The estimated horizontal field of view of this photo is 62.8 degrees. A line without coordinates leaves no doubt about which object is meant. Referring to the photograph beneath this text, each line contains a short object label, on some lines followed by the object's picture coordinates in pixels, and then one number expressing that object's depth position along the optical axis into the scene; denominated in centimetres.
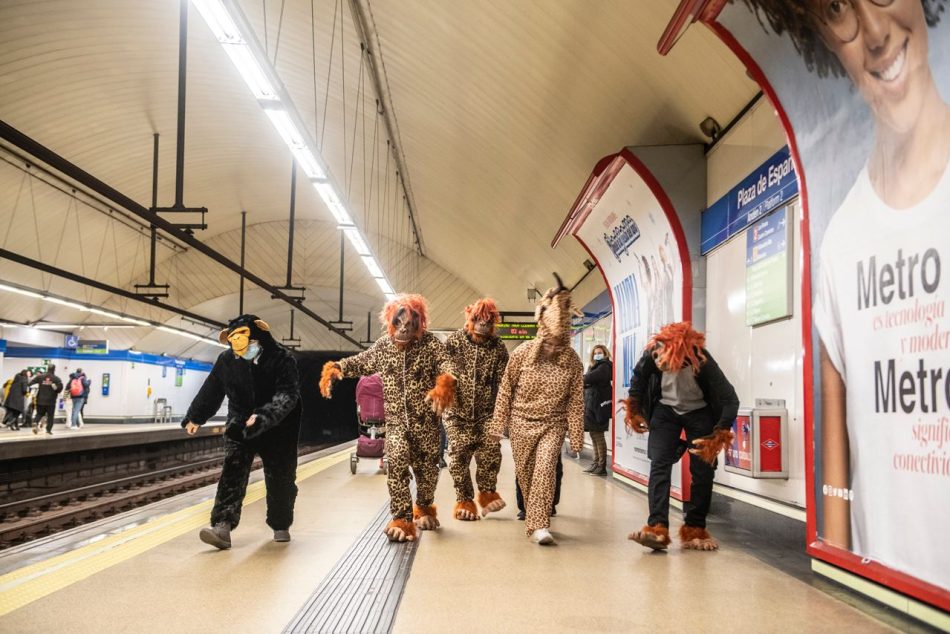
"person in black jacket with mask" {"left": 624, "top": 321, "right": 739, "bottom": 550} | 476
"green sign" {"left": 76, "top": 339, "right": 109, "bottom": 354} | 2881
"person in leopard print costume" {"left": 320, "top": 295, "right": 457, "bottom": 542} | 513
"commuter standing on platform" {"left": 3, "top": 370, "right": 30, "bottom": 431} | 1953
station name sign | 500
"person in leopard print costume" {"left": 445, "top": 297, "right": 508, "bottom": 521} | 598
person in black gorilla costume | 463
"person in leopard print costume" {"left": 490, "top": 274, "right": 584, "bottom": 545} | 525
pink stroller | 958
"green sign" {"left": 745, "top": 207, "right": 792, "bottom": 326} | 505
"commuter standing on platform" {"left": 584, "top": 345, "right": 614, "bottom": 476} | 1003
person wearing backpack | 2123
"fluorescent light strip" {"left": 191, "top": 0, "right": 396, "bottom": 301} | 525
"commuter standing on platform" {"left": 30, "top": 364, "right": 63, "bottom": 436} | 1728
